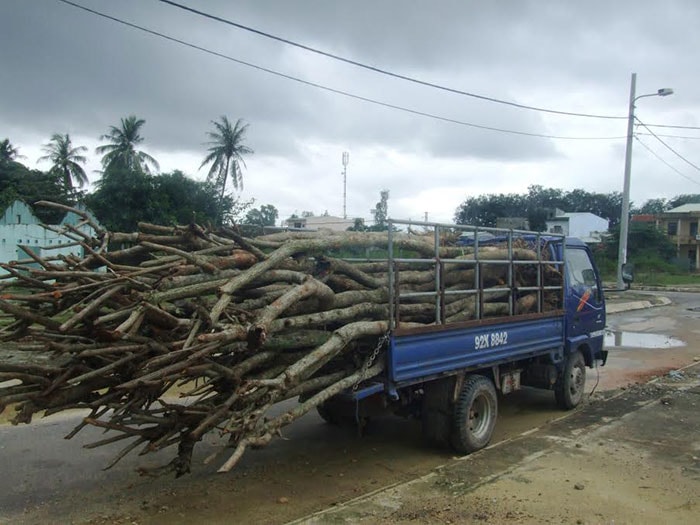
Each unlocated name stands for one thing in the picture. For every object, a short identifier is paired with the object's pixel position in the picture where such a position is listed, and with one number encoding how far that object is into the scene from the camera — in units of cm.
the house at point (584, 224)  5497
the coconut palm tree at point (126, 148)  3831
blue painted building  1997
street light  2358
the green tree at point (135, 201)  2539
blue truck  559
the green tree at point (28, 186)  2997
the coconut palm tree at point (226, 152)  4156
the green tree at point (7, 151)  3832
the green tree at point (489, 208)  6456
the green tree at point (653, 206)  8682
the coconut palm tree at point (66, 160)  4009
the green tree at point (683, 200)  8713
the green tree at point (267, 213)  4116
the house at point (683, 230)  5862
